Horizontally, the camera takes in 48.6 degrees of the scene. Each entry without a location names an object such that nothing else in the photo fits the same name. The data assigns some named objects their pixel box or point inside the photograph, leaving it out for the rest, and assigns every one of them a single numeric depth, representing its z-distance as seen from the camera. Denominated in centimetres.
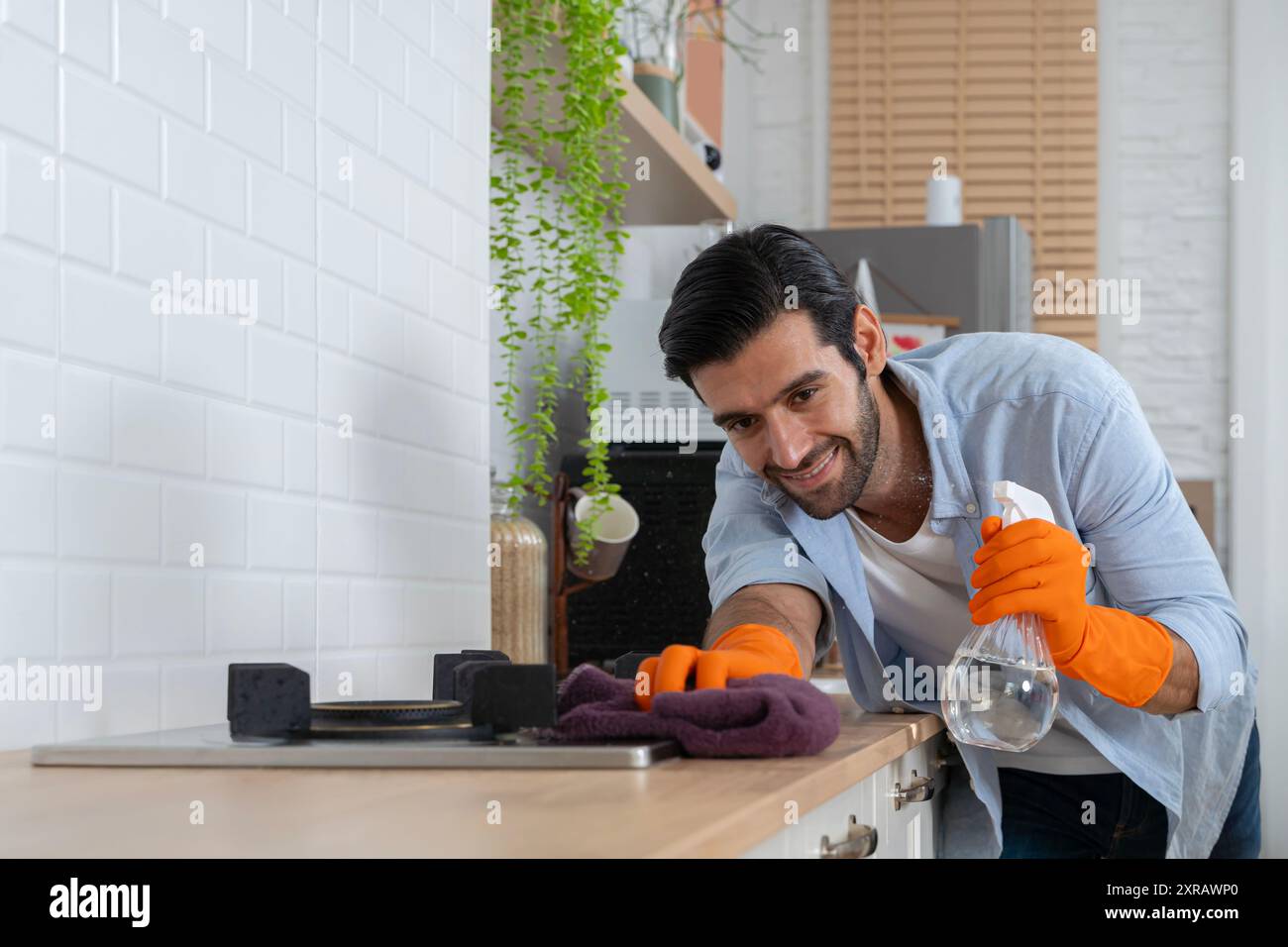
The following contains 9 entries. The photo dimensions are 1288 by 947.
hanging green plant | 211
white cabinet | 83
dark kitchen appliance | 262
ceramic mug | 244
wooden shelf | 254
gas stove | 93
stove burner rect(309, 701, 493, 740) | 102
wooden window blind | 443
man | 141
